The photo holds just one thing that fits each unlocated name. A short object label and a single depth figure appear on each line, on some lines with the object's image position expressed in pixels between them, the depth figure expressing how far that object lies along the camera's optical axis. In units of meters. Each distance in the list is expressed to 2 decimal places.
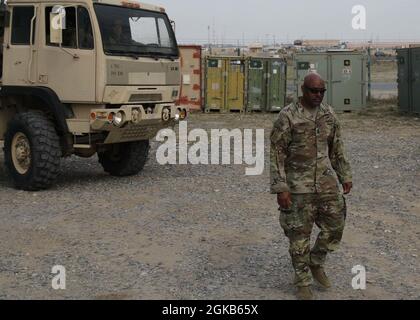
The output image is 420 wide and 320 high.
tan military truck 8.27
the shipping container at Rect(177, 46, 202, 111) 19.78
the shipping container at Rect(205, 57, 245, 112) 19.92
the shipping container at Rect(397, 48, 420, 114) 17.77
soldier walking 4.55
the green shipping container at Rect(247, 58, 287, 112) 19.89
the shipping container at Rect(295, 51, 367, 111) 19.41
